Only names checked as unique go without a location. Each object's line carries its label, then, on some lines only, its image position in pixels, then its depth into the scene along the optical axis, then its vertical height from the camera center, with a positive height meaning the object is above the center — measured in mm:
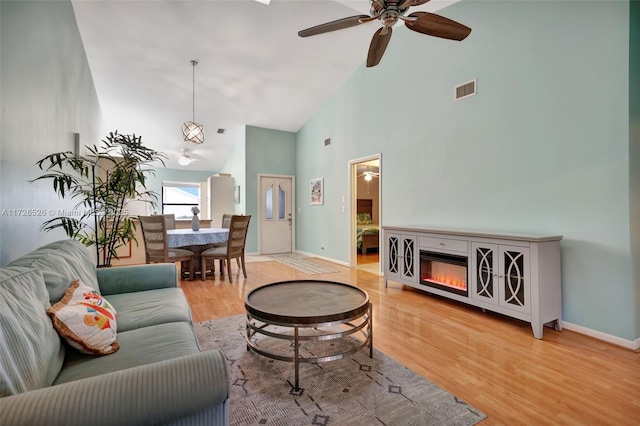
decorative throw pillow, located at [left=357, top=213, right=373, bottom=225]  8283 -155
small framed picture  6449 +494
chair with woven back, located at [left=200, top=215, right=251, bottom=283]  4426 -474
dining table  4223 -350
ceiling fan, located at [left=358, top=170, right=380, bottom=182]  8031 +1039
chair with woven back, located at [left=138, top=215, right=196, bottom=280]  3990 -356
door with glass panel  7277 -1
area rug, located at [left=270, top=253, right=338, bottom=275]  5258 -963
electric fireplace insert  3232 -665
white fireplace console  2566 -540
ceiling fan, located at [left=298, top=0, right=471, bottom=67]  1997 +1372
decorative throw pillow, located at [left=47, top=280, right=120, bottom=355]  1284 -471
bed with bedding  6956 -529
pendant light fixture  4816 +1309
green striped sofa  790 -483
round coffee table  1814 -602
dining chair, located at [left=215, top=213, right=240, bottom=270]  5070 -150
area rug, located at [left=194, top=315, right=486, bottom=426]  1554 -1028
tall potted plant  3010 +276
